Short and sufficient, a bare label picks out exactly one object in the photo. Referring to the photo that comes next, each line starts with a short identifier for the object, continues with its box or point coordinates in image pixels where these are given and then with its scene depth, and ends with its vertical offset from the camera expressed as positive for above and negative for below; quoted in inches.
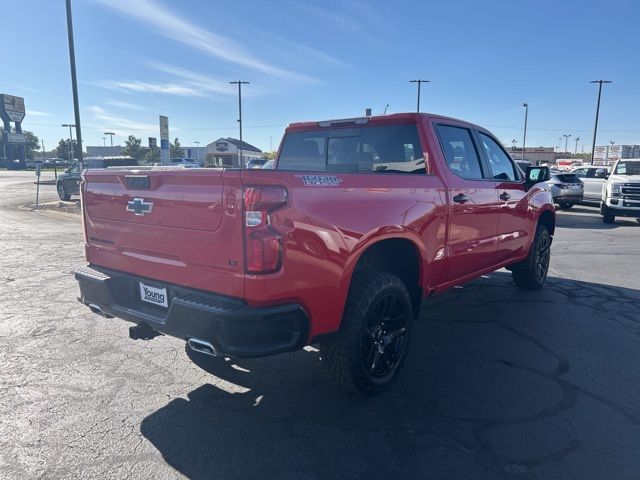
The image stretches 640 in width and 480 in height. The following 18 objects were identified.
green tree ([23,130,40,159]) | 4089.6 +141.8
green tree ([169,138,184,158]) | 3372.5 +82.8
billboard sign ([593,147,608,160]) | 2620.6 +87.4
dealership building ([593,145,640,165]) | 2166.6 +80.2
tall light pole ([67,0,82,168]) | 608.4 +101.8
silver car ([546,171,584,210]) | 743.7 -32.4
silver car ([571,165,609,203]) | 747.0 -20.5
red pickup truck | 104.7 -20.6
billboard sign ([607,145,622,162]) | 2560.5 +90.0
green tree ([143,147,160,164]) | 2445.9 +25.3
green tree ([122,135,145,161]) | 3047.0 +84.9
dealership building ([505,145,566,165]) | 3692.2 +104.6
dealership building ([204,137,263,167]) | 2205.3 +73.8
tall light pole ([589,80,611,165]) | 1860.2 +229.3
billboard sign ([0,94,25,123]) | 2659.9 +286.0
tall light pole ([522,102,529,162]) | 2480.3 +247.1
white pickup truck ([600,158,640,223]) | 553.0 -26.8
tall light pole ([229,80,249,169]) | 2042.6 +256.5
